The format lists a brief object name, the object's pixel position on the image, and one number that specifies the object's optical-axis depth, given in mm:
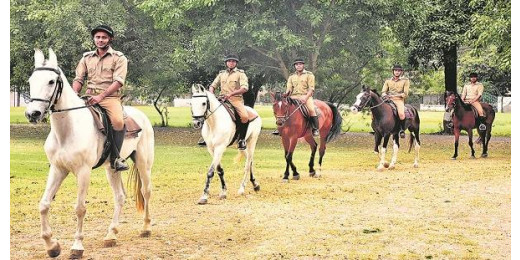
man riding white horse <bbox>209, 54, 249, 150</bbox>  13550
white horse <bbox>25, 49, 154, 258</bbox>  7781
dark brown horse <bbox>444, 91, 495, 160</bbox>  21281
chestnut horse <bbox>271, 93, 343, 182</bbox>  15820
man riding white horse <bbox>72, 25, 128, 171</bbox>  9023
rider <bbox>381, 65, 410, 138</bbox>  18859
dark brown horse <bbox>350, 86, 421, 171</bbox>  18059
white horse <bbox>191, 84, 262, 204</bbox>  12414
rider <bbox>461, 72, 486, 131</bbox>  21156
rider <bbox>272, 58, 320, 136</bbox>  16312
